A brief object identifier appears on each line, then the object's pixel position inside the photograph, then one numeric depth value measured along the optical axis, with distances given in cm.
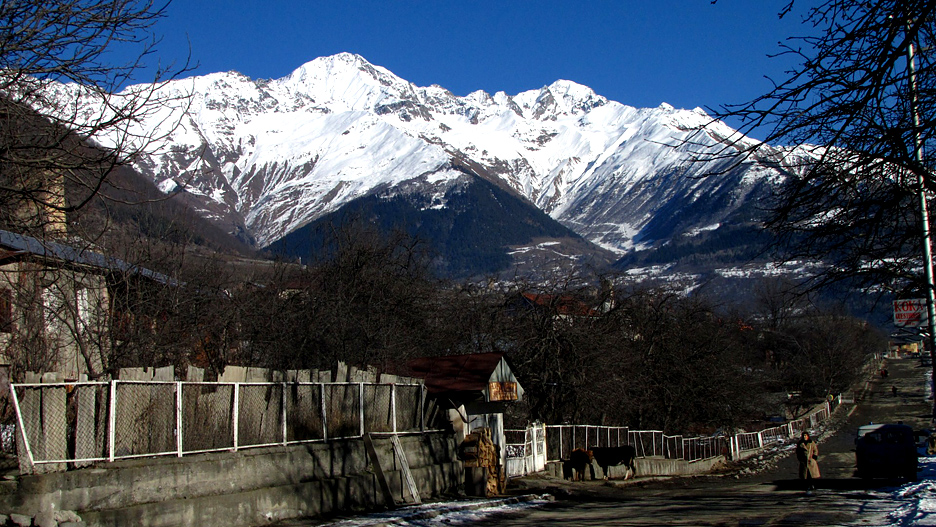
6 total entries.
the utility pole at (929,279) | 1558
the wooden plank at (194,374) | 1173
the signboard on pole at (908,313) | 2116
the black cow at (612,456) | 2788
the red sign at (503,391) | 2088
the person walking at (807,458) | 2225
